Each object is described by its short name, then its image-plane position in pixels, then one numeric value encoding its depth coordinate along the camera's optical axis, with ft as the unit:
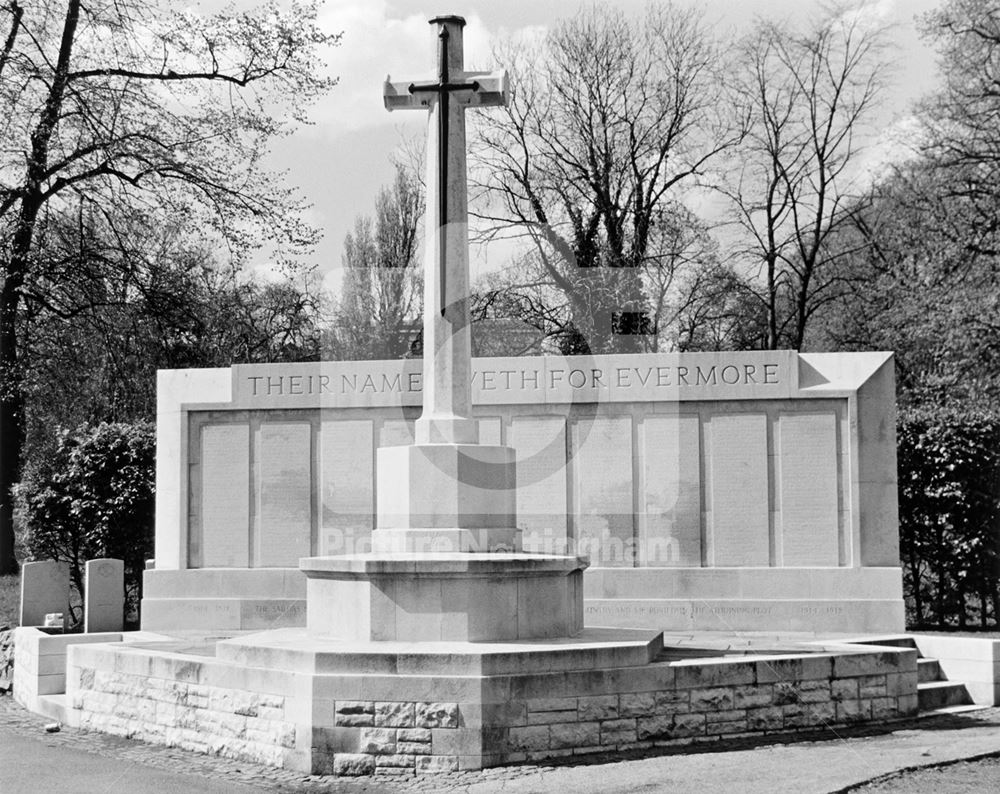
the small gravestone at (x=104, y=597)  55.06
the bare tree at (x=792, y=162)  104.88
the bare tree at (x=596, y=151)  101.30
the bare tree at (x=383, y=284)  90.33
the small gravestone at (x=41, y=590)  54.08
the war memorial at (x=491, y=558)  32.32
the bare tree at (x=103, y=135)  74.64
